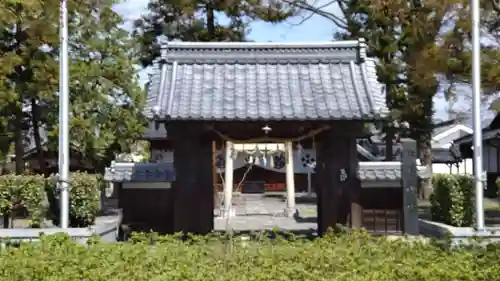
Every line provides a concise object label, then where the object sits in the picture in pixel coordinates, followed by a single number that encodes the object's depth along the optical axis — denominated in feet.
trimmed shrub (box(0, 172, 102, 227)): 38.60
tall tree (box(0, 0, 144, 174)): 70.74
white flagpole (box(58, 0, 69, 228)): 35.91
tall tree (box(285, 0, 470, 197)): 68.90
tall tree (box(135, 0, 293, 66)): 95.55
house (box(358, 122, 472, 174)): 142.10
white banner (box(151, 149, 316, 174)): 70.38
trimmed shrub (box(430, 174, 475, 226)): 39.50
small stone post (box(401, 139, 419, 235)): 42.24
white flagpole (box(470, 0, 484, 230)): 37.14
